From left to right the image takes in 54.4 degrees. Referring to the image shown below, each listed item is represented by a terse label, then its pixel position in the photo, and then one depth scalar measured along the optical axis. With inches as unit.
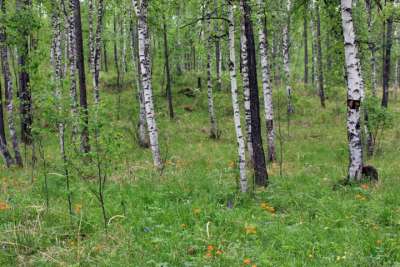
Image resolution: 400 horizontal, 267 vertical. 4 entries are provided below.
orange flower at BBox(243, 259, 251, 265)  196.7
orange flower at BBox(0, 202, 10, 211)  310.3
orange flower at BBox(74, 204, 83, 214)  301.8
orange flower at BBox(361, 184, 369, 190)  343.7
